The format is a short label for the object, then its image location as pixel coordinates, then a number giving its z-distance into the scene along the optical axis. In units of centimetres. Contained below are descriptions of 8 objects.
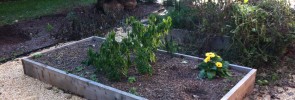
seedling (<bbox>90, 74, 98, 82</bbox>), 367
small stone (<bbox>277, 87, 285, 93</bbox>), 379
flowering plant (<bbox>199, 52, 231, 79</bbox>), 367
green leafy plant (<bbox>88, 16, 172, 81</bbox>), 352
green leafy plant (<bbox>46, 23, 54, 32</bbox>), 677
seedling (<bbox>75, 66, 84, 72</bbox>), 398
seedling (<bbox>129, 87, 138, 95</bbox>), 331
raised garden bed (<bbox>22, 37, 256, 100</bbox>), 333
